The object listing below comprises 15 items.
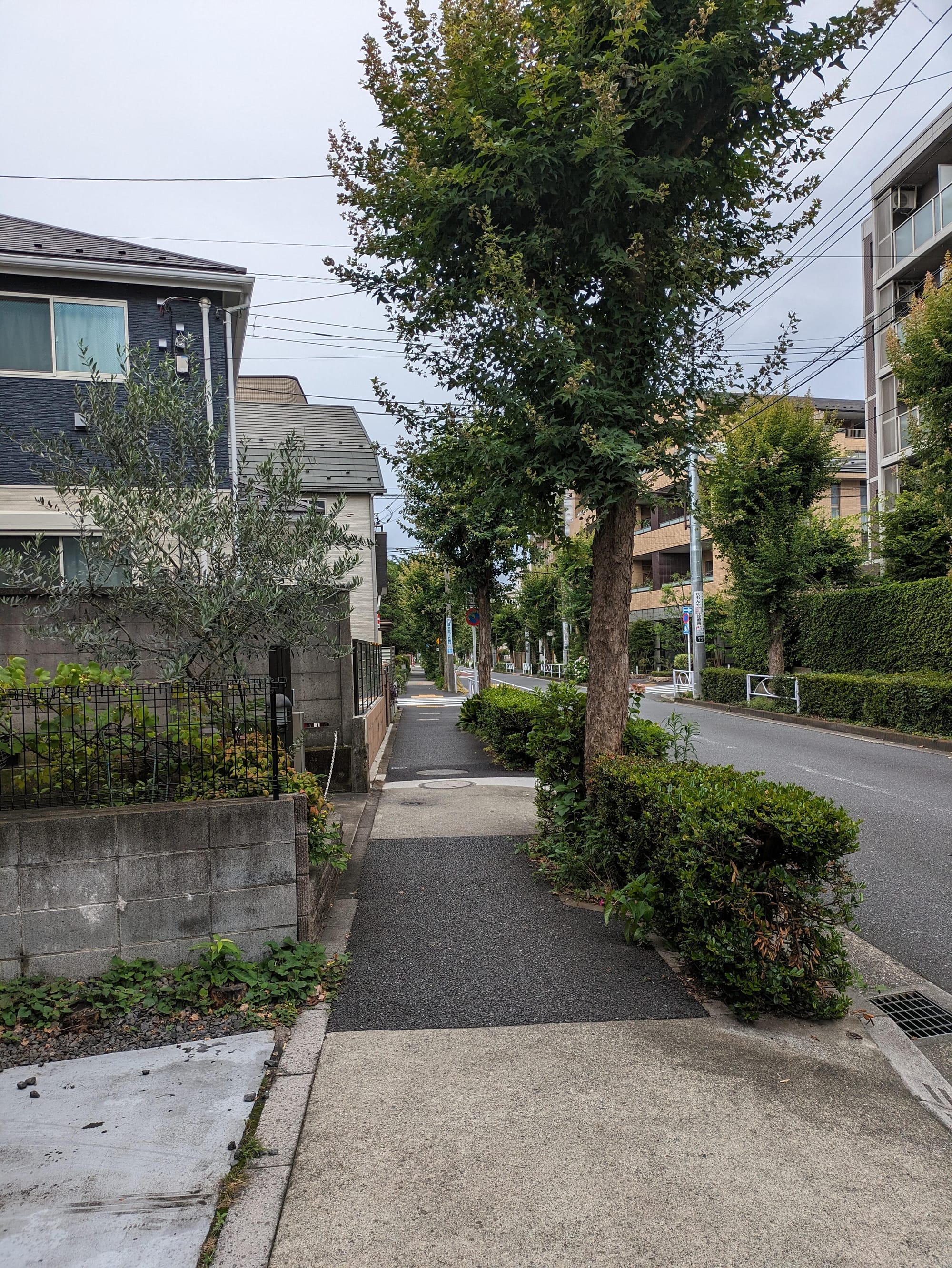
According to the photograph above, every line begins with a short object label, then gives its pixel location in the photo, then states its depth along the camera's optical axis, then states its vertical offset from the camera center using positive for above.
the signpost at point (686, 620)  30.02 +0.78
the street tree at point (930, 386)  14.03 +4.31
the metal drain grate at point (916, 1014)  3.99 -1.87
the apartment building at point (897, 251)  23.47 +11.46
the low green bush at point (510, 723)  12.36 -1.22
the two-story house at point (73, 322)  11.66 +4.88
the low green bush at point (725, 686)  24.62 -1.38
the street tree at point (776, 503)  21.22 +3.57
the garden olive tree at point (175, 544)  5.39 +0.73
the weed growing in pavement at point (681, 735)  5.97 -0.68
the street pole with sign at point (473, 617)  19.20 +0.68
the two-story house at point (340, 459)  23.11 +5.37
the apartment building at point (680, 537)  43.91 +5.74
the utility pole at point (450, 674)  46.19 -1.57
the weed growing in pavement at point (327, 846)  5.00 -1.22
